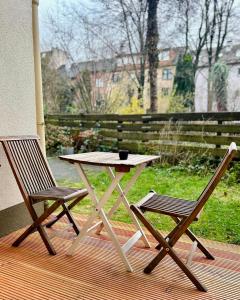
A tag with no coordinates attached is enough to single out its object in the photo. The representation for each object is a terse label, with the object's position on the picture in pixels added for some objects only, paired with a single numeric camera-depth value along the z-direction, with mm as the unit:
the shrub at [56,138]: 7312
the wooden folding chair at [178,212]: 1964
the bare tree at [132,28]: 8328
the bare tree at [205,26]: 8469
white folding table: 2219
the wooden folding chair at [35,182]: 2488
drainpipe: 3090
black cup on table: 2453
